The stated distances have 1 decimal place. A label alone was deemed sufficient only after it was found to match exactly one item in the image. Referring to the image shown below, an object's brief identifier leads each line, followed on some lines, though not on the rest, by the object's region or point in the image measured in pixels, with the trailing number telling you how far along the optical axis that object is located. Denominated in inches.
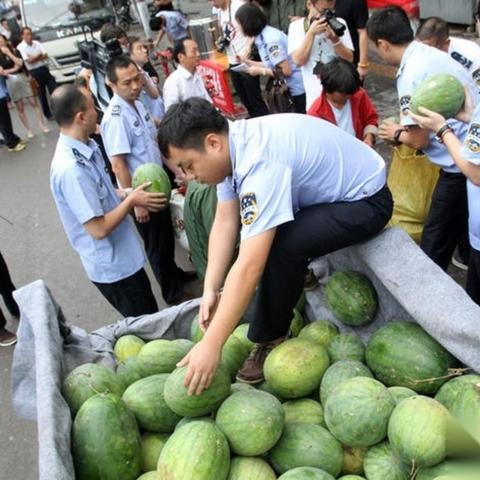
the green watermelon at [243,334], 106.3
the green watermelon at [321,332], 100.1
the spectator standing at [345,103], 152.6
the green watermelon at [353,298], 97.6
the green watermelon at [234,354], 102.0
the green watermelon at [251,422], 79.0
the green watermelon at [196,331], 109.8
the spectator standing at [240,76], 277.3
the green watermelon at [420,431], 71.5
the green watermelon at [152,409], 89.1
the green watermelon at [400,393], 82.8
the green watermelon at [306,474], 73.5
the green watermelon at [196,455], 73.6
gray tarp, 77.8
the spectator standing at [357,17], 241.8
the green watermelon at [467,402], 72.4
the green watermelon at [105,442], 80.7
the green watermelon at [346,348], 94.9
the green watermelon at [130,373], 100.8
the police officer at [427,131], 129.6
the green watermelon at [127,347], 111.1
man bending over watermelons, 80.5
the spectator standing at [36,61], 404.2
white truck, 475.5
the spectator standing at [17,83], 385.7
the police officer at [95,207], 120.4
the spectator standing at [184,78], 209.6
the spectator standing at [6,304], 181.8
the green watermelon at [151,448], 86.0
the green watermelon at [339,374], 87.4
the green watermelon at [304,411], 88.0
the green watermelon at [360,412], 78.0
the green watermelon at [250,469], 77.4
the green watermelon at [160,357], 99.5
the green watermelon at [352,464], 81.5
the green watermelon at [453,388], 78.0
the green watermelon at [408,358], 84.0
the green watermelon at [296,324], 108.3
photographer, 189.3
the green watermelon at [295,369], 90.9
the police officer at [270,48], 225.5
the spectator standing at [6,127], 371.2
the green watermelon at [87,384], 91.1
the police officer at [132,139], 155.6
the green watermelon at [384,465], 76.0
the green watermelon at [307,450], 79.3
